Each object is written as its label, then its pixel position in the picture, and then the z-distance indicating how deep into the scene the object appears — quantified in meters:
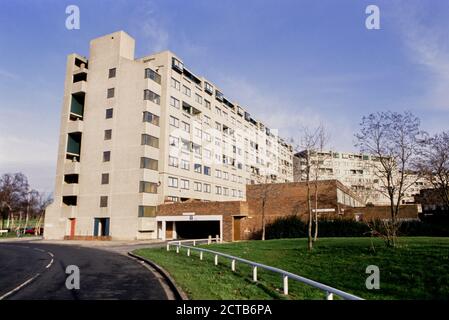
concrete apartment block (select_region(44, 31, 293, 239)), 45.16
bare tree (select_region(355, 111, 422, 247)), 32.62
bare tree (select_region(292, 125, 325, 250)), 28.80
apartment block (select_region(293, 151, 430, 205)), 111.90
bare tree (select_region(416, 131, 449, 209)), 36.94
